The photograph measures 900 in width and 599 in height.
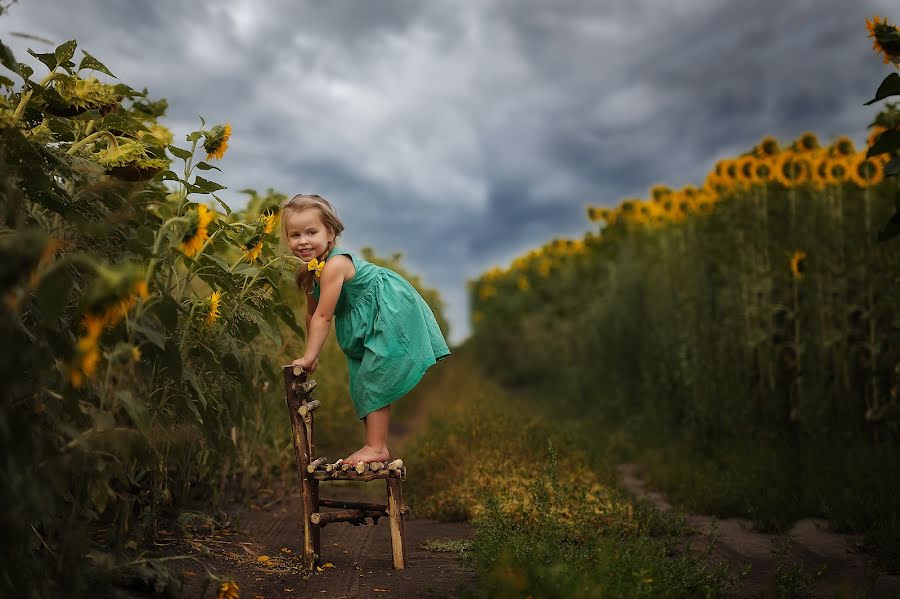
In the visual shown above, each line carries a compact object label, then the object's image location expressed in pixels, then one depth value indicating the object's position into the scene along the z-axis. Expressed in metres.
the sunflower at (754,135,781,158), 5.85
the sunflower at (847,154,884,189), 5.11
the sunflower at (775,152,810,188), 5.67
